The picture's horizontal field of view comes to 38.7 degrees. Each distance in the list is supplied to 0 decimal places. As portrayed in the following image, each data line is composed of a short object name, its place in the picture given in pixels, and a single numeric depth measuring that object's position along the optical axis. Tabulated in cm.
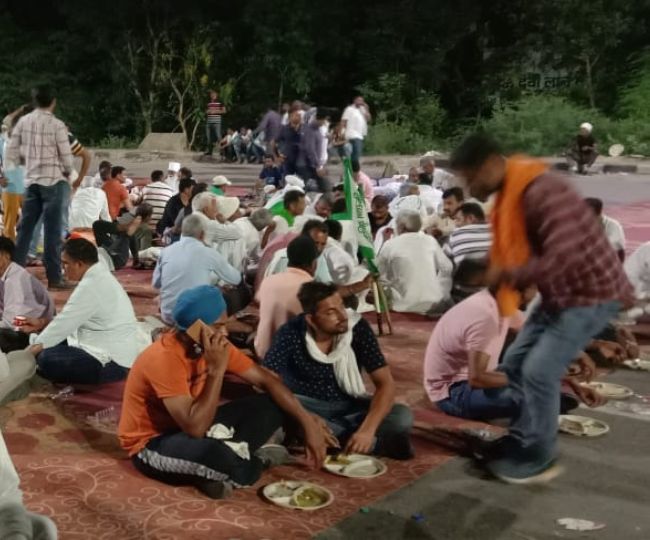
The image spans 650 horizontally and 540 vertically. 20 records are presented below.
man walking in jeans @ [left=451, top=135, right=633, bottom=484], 361
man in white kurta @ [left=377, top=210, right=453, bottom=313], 743
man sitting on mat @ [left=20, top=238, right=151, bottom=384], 514
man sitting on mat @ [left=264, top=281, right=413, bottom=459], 425
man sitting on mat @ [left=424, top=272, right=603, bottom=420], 429
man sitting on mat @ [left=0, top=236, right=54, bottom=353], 573
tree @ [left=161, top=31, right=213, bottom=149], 2572
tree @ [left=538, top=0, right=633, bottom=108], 2558
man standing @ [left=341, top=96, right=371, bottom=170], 1548
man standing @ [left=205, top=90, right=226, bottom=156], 2412
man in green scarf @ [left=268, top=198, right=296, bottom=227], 792
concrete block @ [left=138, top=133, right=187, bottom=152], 2516
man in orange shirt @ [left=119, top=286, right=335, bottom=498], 382
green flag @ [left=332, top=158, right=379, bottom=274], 645
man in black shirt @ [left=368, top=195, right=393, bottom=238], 874
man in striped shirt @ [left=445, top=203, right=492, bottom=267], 677
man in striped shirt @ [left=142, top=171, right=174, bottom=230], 1045
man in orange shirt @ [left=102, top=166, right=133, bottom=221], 1084
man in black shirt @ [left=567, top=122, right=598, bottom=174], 1936
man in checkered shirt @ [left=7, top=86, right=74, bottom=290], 774
